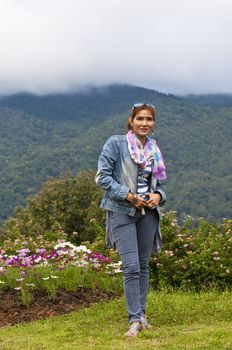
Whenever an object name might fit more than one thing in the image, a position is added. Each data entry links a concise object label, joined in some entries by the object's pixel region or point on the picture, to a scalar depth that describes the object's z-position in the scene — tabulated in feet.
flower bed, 24.29
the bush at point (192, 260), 26.23
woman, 17.31
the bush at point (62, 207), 77.61
